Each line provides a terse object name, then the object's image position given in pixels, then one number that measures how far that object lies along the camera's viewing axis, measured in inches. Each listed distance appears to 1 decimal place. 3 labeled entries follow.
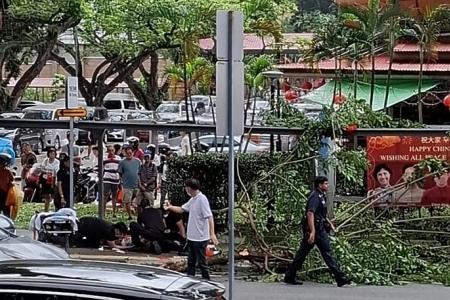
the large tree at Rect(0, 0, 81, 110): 1278.3
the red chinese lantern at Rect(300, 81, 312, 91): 1178.6
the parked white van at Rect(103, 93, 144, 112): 2212.8
